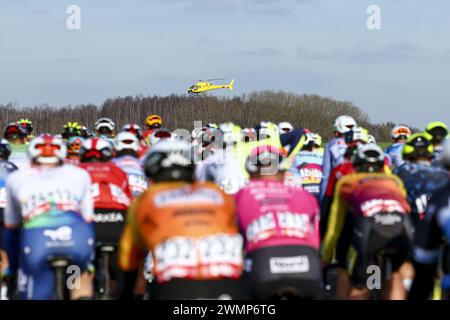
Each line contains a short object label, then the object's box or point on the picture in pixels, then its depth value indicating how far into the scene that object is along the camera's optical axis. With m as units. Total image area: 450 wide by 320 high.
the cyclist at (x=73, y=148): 14.64
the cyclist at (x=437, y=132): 13.37
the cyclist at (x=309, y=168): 16.70
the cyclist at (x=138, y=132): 14.93
